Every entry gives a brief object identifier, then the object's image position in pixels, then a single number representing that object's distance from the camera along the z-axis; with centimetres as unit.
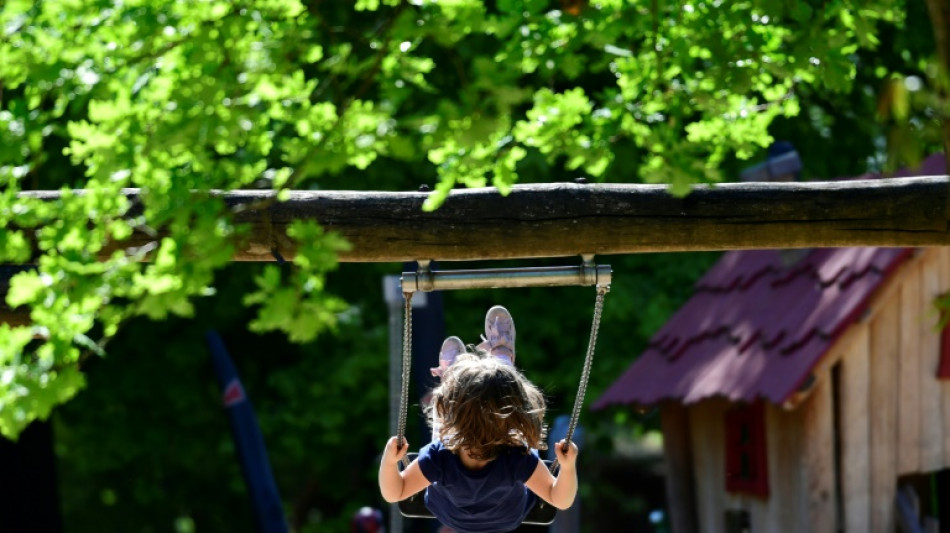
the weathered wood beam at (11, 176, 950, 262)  996
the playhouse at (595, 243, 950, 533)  1675
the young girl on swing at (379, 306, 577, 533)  991
